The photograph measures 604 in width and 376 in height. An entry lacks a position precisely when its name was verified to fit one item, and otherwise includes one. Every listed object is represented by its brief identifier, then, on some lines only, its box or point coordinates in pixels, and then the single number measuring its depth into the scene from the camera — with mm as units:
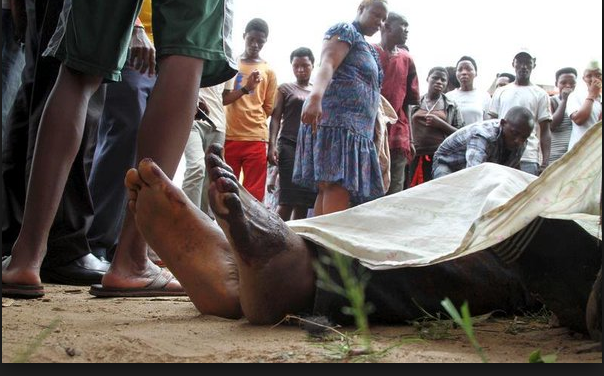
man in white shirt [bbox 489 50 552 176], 5992
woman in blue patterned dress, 3885
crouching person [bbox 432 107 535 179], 4784
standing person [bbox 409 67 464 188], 5977
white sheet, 1274
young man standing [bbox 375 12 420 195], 4926
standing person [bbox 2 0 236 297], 1915
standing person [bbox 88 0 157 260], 3029
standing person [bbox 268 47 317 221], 5238
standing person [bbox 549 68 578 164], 6730
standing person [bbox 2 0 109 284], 2564
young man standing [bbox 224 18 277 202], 5719
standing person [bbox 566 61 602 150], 5678
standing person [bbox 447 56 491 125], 6464
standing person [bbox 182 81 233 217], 4637
